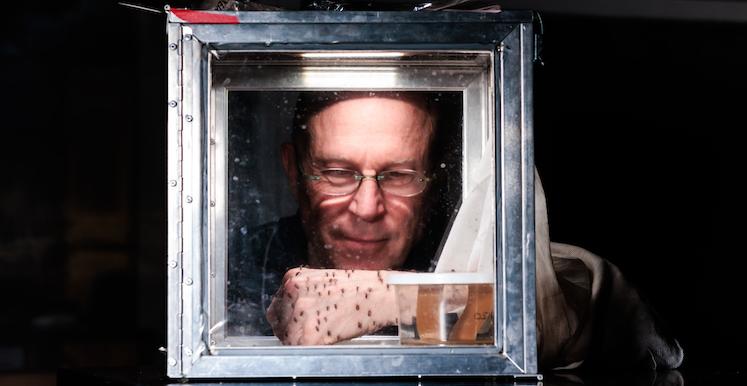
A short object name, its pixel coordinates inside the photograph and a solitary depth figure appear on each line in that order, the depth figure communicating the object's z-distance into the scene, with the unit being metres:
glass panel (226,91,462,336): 2.38
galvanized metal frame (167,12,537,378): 2.35
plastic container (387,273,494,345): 2.36
